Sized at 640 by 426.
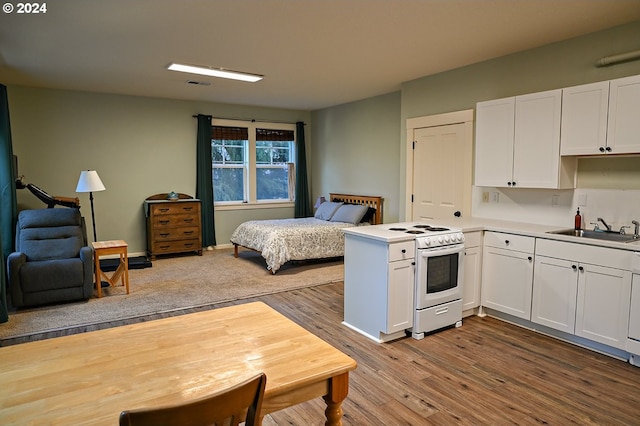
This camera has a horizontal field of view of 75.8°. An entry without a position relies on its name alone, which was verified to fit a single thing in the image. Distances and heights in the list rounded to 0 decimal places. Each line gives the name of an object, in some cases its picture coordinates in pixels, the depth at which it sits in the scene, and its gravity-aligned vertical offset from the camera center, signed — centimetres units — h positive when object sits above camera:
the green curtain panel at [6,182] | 500 -8
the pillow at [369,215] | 661 -66
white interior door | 474 +4
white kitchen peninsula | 327 -88
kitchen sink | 322 -51
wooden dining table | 111 -61
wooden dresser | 649 -81
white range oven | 339 -90
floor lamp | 522 -10
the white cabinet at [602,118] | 306 +43
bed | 564 -84
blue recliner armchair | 418 -91
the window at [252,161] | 756 +25
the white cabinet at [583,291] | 294 -90
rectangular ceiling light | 469 +123
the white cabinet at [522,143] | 356 +27
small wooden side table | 461 -93
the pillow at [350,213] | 644 -63
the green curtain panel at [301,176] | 816 -4
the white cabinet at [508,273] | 352 -89
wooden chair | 91 -55
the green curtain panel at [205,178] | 717 -6
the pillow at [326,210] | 690 -61
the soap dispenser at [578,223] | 358 -44
